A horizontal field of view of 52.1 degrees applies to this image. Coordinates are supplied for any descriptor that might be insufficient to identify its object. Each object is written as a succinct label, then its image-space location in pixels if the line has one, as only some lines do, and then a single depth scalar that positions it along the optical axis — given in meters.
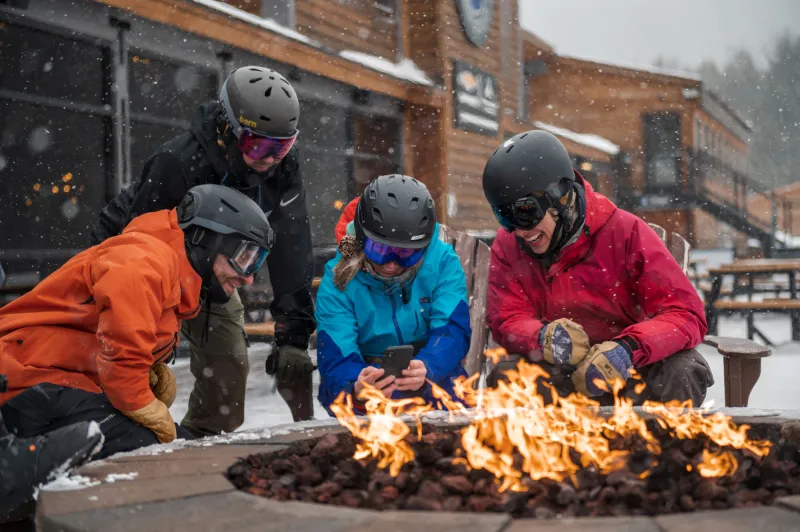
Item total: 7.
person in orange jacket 2.84
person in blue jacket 3.58
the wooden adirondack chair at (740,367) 3.91
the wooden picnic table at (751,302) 9.22
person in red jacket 3.43
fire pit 2.02
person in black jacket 3.79
